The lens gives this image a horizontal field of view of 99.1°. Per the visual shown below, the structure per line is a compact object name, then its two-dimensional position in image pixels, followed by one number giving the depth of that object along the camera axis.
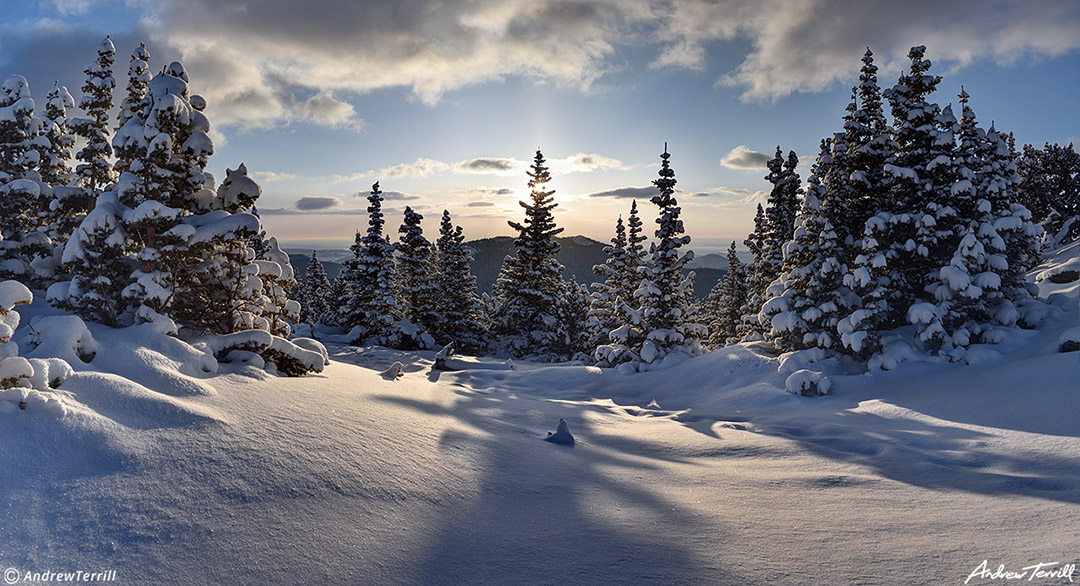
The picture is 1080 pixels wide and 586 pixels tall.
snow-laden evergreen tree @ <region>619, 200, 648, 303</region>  28.30
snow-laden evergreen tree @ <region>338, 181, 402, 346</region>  27.91
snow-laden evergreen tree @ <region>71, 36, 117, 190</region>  15.92
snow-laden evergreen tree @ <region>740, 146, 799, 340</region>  23.69
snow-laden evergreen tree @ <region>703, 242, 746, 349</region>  41.73
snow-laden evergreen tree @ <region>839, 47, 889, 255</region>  17.22
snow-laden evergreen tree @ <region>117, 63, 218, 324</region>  9.16
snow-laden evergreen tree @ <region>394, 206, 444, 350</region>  31.20
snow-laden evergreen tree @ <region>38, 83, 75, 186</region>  16.50
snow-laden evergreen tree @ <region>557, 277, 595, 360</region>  35.72
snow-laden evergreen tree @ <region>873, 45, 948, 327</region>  16.25
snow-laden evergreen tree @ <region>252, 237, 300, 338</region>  11.59
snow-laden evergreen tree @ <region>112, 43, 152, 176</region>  12.10
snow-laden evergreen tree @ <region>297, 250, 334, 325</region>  52.69
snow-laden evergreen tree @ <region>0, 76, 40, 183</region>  15.45
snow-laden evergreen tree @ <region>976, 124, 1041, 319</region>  15.45
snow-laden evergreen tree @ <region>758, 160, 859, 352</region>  15.73
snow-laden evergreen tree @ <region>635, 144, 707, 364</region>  19.62
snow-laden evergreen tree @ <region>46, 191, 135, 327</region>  9.01
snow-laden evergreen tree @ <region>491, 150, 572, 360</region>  32.34
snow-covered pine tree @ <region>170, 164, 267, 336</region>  9.60
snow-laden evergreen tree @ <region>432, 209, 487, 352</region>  32.16
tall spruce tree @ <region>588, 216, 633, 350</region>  28.50
